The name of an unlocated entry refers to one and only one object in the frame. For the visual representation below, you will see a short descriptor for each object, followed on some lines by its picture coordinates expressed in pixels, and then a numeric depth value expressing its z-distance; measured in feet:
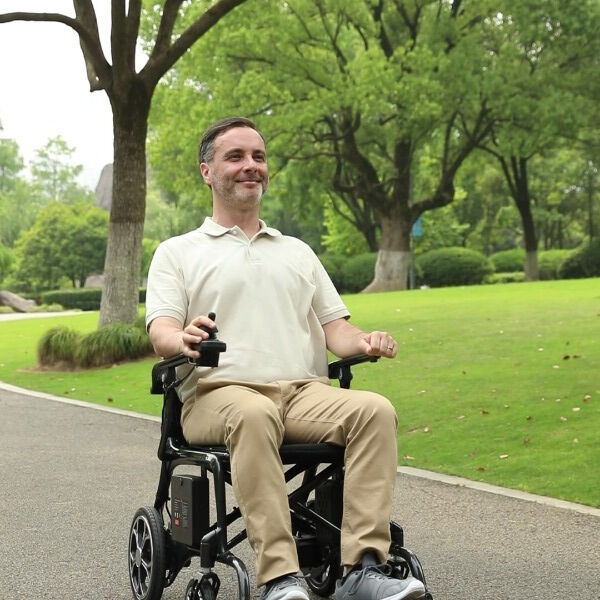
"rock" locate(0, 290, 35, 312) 156.46
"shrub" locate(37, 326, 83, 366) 53.36
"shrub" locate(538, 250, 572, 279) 140.46
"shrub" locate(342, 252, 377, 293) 136.77
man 12.31
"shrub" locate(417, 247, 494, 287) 130.93
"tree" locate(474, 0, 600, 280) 109.29
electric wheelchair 12.80
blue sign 132.62
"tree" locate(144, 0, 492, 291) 104.94
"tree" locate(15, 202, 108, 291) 186.39
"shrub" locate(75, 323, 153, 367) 52.37
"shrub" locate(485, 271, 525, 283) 134.42
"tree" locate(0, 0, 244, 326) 54.29
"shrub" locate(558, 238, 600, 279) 122.83
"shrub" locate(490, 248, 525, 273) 157.69
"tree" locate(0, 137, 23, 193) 334.67
